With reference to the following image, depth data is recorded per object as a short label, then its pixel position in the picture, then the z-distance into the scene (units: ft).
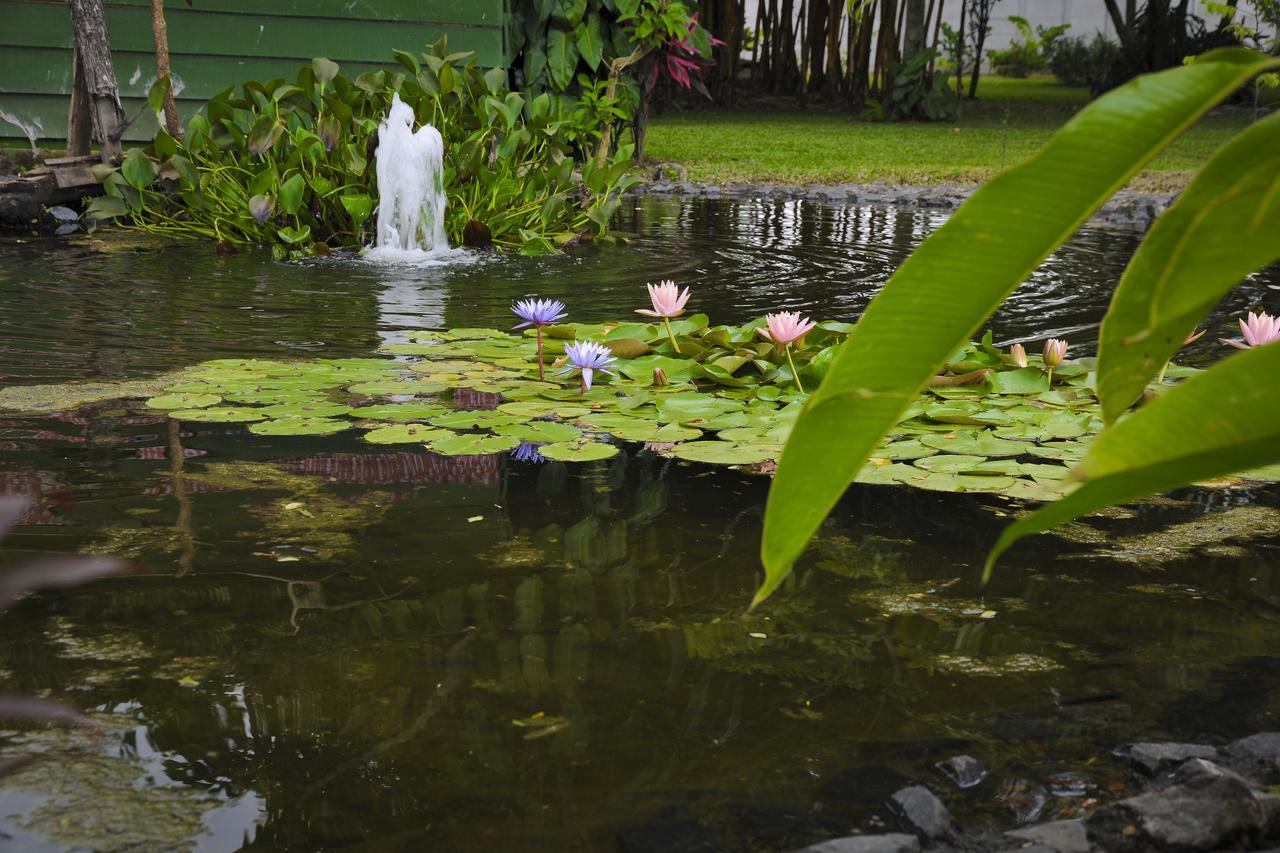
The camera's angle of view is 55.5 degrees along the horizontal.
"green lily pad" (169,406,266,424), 8.47
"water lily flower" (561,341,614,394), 8.81
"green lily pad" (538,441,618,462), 7.74
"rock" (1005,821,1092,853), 3.54
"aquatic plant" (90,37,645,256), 17.12
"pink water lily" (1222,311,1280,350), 7.61
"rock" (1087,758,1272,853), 3.51
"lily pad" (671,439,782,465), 7.68
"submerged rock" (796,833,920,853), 3.50
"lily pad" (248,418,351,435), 8.13
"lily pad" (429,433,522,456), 7.73
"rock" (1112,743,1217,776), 4.04
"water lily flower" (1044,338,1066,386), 9.32
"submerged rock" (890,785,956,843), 3.67
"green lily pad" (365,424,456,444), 7.97
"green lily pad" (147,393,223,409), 8.84
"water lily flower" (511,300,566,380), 9.14
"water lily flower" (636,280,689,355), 9.45
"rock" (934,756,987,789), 4.04
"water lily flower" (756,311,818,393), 8.84
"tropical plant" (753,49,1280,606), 2.44
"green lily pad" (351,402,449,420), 8.53
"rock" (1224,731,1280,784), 4.01
